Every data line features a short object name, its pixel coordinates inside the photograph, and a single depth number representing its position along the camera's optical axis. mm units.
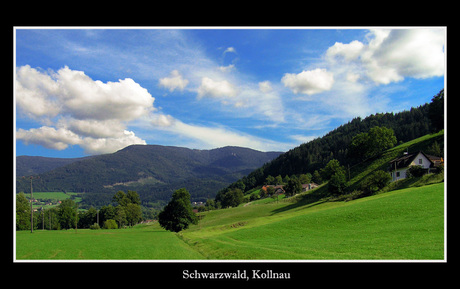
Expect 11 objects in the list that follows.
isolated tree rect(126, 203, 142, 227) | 118525
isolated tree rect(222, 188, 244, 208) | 157250
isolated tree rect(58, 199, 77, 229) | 117062
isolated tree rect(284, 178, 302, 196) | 128375
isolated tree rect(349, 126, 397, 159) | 106062
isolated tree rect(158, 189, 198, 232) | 71188
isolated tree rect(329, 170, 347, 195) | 82250
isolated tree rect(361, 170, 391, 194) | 70562
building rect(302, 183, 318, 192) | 162262
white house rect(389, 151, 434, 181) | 75875
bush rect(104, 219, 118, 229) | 97856
